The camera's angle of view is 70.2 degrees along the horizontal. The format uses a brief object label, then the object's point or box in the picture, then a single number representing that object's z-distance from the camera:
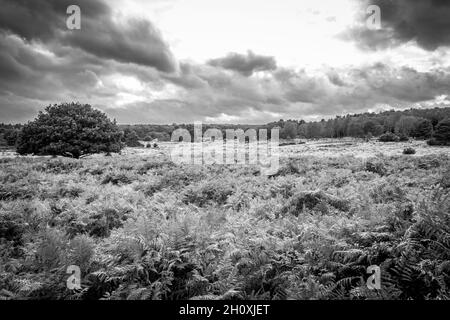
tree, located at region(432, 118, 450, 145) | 39.29
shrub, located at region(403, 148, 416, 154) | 29.88
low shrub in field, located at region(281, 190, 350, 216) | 9.08
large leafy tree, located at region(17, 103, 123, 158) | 32.16
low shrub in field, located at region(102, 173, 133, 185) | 15.79
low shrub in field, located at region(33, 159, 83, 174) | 19.66
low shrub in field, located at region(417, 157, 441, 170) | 15.66
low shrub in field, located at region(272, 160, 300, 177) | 16.02
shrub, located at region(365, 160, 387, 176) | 14.87
